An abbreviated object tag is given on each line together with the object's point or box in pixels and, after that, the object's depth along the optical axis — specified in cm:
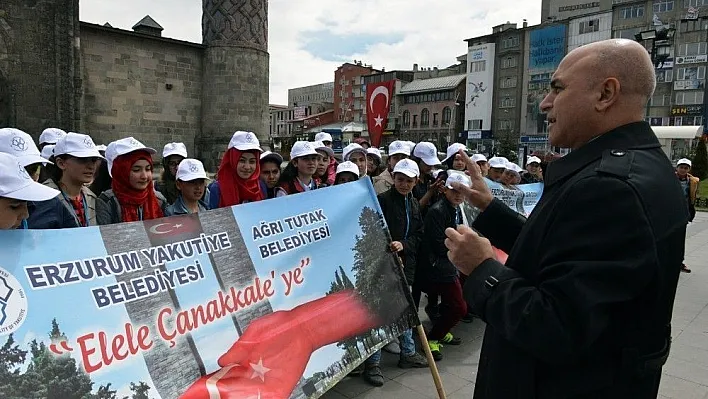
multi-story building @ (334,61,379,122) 9350
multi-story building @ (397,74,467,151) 6838
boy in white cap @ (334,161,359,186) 475
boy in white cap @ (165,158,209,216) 365
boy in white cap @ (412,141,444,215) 563
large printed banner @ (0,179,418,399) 184
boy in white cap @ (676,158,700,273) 874
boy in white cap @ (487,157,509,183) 626
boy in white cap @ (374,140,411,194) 556
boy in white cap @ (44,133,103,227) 335
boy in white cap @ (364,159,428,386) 418
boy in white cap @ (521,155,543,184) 845
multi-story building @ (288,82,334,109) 10931
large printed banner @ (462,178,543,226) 607
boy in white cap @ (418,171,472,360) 446
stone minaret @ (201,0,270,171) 1903
